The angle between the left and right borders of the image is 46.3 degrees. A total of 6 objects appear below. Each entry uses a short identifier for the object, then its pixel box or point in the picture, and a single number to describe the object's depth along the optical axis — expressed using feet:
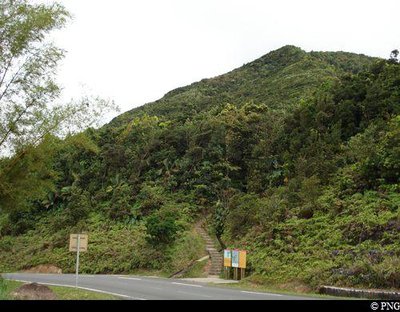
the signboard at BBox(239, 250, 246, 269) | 69.00
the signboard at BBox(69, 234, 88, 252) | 52.90
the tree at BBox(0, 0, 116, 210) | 43.37
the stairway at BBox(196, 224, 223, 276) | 79.87
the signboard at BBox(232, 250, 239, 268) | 70.18
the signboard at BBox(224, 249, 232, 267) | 71.97
